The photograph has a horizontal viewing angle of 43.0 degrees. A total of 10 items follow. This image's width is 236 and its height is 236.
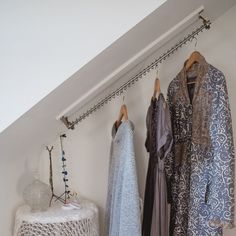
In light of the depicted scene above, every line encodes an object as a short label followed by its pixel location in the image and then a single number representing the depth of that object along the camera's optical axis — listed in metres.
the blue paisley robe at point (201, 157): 1.34
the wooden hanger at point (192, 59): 1.55
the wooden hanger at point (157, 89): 1.58
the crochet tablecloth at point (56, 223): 1.52
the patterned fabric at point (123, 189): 1.46
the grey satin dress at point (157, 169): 1.47
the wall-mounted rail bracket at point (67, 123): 1.68
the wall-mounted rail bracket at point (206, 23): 1.45
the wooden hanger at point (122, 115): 1.70
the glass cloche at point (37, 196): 1.63
